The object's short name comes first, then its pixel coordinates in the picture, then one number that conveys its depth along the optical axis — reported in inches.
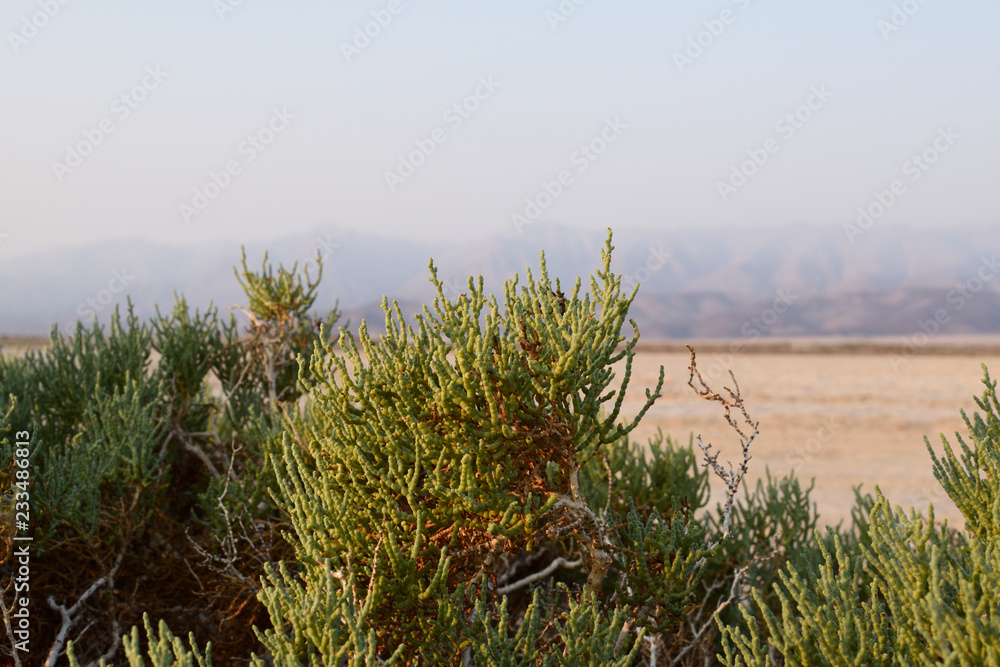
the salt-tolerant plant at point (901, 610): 87.2
